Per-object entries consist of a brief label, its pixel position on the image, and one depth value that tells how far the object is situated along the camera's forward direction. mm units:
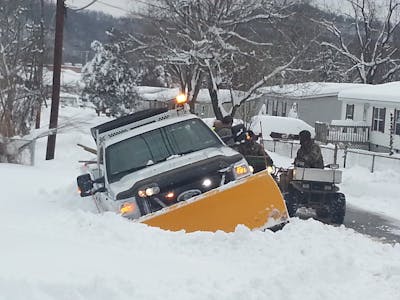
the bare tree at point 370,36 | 55962
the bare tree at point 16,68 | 23203
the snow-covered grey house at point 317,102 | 43062
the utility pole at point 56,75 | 23547
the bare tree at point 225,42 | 30891
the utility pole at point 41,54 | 37850
